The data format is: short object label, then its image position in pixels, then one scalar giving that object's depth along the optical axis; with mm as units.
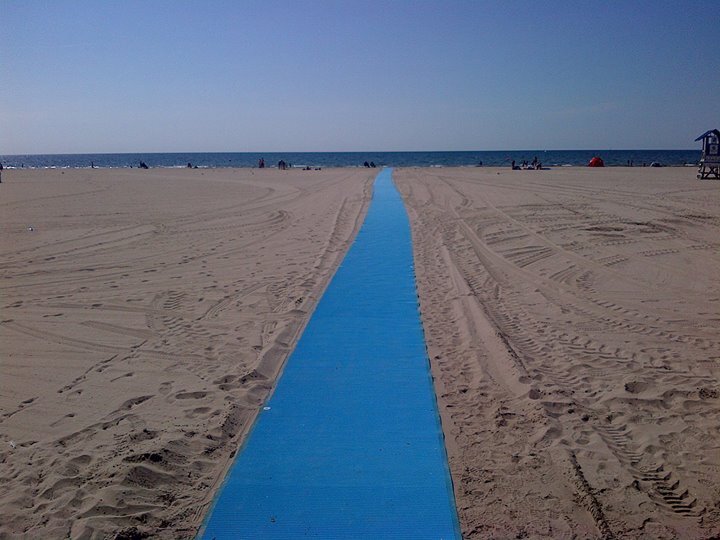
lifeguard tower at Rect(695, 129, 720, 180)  25562
